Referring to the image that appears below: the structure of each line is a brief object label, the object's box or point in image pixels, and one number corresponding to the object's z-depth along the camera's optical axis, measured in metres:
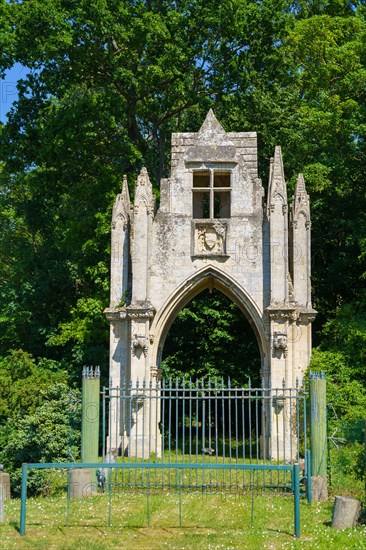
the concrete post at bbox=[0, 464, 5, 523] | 14.15
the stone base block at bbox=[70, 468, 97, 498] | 16.11
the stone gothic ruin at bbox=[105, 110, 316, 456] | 21.53
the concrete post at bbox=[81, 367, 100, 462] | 17.12
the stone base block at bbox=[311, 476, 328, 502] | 15.57
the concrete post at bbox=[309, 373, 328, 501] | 16.23
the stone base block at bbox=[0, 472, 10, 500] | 16.22
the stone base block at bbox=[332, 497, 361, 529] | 13.22
